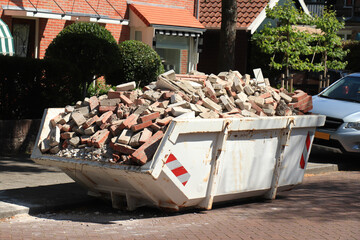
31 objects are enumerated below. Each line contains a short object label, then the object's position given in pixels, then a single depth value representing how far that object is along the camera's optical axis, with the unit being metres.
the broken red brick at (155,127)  7.49
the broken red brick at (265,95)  9.04
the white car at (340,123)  13.02
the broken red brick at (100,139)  7.67
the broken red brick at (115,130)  7.73
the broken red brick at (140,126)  7.59
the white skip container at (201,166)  7.35
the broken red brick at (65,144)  7.98
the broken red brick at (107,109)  8.14
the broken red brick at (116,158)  7.48
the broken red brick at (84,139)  7.79
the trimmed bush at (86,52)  14.60
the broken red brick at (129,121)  7.66
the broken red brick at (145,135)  7.39
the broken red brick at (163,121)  7.51
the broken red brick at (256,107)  8.67
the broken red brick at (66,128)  8.02
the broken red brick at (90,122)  7.97
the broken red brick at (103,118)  7.94
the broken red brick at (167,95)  8.19
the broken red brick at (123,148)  7.39
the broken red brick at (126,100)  8.15
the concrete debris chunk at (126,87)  8.56
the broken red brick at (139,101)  8.11
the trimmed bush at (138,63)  17.88
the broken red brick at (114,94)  8.30
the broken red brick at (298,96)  9.42
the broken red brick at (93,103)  8.29
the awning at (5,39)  16.53
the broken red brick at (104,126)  7.91
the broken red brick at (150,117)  7.63
